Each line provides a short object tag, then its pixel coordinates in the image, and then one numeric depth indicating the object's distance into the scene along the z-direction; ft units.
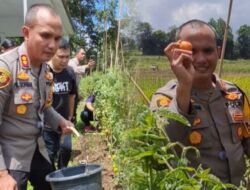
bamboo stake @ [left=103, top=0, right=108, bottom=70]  17.66
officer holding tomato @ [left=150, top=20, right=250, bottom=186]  3.85
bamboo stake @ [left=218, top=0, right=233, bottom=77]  5.70
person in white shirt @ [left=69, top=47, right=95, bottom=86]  17.68
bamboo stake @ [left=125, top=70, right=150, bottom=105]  5.63
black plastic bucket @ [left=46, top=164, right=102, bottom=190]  5.31
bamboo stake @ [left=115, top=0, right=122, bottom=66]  10.49
